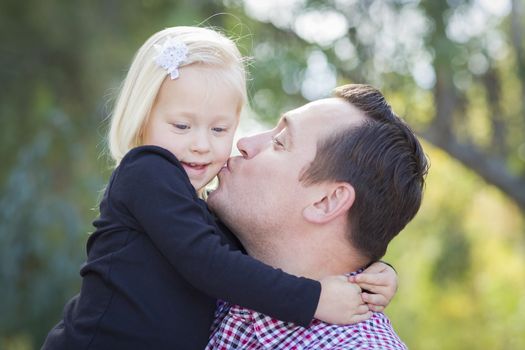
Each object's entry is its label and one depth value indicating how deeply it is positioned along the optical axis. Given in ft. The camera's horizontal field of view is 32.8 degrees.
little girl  7.23
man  8.02
